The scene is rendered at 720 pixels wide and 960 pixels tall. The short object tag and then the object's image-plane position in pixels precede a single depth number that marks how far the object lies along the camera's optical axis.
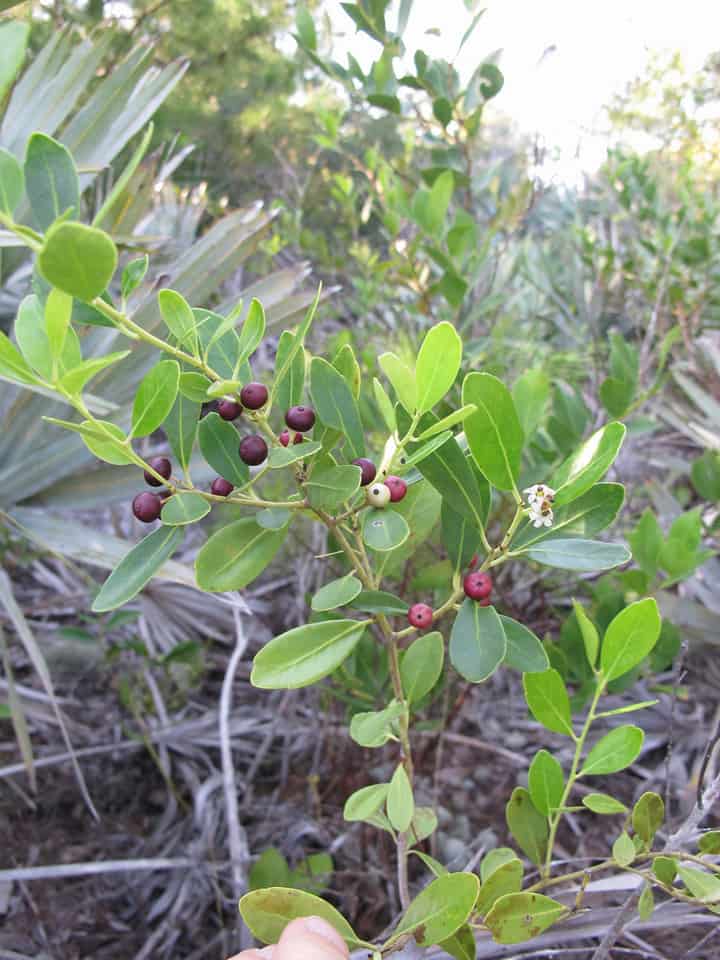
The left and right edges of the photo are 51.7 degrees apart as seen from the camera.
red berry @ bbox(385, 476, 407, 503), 0.49
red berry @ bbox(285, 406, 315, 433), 0.48
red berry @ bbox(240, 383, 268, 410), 0.45
